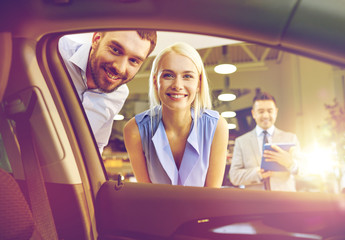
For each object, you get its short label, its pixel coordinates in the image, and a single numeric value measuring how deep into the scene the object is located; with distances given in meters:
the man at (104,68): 1.14
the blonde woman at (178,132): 1.28
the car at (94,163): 0.61
